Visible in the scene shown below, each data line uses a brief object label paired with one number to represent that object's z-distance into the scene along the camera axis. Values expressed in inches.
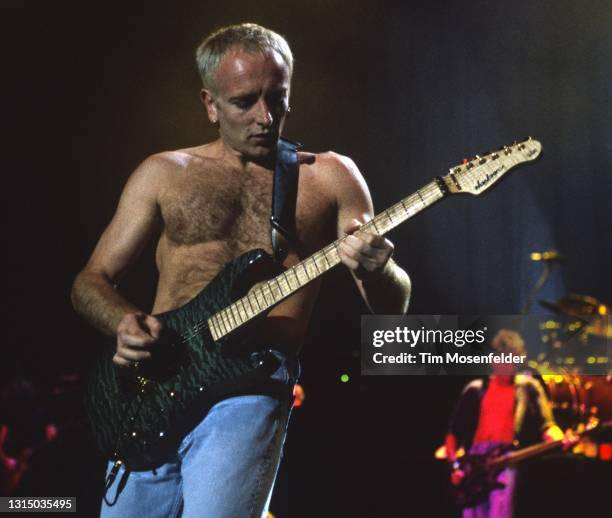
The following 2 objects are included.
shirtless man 87.6
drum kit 239.5
